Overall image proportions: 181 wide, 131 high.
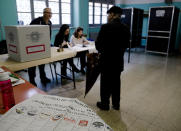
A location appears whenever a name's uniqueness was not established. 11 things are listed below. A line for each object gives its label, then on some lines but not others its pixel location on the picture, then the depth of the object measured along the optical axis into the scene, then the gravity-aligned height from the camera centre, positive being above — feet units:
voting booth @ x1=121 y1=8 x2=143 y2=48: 19.74 +1.18
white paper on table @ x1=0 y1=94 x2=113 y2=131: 2.01 -1.16
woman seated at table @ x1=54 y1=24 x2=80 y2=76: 10.85 -0.38
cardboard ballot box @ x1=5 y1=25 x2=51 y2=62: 5.09 -0.37
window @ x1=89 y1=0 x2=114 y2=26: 21.06 +2.68
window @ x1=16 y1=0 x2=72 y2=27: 14.11 +1.94
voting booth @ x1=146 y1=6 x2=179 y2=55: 17.80 +0.22
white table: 5.39 -1.12
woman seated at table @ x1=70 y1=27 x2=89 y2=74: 12.45 -0.81
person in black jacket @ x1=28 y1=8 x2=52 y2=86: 9.28 +0.57
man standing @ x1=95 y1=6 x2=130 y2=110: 6.18 -0.79
